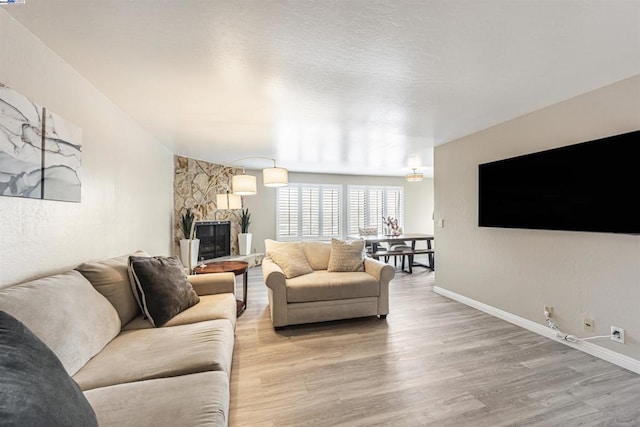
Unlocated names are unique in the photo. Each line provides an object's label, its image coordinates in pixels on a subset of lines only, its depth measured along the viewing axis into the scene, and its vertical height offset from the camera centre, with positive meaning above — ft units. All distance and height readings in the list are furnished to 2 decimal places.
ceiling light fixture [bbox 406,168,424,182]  17.82 +2.60
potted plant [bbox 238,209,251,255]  19.40 -1.57
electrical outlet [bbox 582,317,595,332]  7.71 -3.13
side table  10.07 -2.11
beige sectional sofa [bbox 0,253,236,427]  3.56 -2.56
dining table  16.99 -2.24
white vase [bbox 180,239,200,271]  15.21 -2.12
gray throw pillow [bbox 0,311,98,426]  2.13 -1.55
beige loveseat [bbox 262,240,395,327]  9.31 -2.82
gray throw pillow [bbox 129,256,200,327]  6.26 -1.83
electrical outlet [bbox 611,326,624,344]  7.06 -3.13
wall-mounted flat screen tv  6.77 +0.88
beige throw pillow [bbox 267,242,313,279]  10.32 -1.80
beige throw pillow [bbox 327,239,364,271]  11.06 -1.71
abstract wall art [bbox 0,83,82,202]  4.58 +1.22
